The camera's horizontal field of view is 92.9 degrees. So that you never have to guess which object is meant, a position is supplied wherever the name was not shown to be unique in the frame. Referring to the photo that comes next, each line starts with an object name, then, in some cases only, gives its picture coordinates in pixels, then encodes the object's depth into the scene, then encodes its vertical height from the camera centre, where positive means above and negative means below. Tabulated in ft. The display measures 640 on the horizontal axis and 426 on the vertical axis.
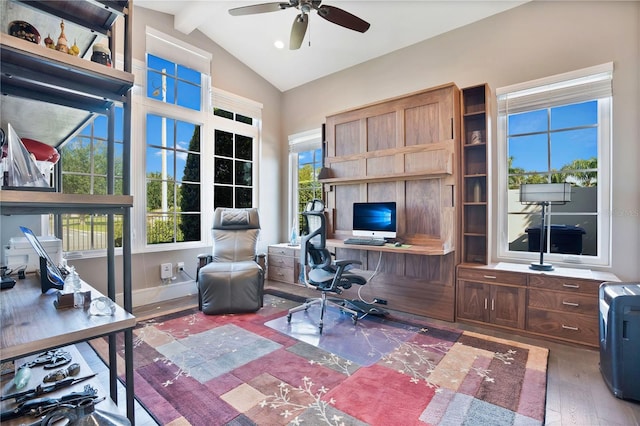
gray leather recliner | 10.89 -2.14
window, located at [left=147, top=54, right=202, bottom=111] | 12.48 +5.63
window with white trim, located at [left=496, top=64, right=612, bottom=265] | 9.37 +1.74
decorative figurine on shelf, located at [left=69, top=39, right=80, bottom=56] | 3.39 +1.83
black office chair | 9.84 -1.76
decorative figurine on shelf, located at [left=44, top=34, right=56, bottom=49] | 3.37 +1.91
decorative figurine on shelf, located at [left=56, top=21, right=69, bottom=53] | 3.22 +1.81
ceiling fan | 8.44 +5.75
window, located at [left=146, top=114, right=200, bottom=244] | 12.59 +1.44
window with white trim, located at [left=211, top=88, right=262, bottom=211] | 14.71 +3.29
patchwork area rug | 5.71 -3.76
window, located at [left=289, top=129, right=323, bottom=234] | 16.48 +2.40
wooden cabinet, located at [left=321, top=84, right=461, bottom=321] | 10.70 +1.13
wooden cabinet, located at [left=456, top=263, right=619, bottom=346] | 8.39 -2.66
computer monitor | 11.64 -0.28
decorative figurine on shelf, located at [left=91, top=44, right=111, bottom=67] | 3.29 +1.75
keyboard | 11.04 -1.09
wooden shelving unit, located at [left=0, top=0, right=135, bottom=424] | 2.53 +0.72
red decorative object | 4.76 +1.03
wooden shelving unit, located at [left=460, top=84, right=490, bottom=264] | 10.81 +1.26
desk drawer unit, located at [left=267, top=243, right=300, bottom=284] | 15.06 -2.57
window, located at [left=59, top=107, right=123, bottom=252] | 10.55 +1.31
